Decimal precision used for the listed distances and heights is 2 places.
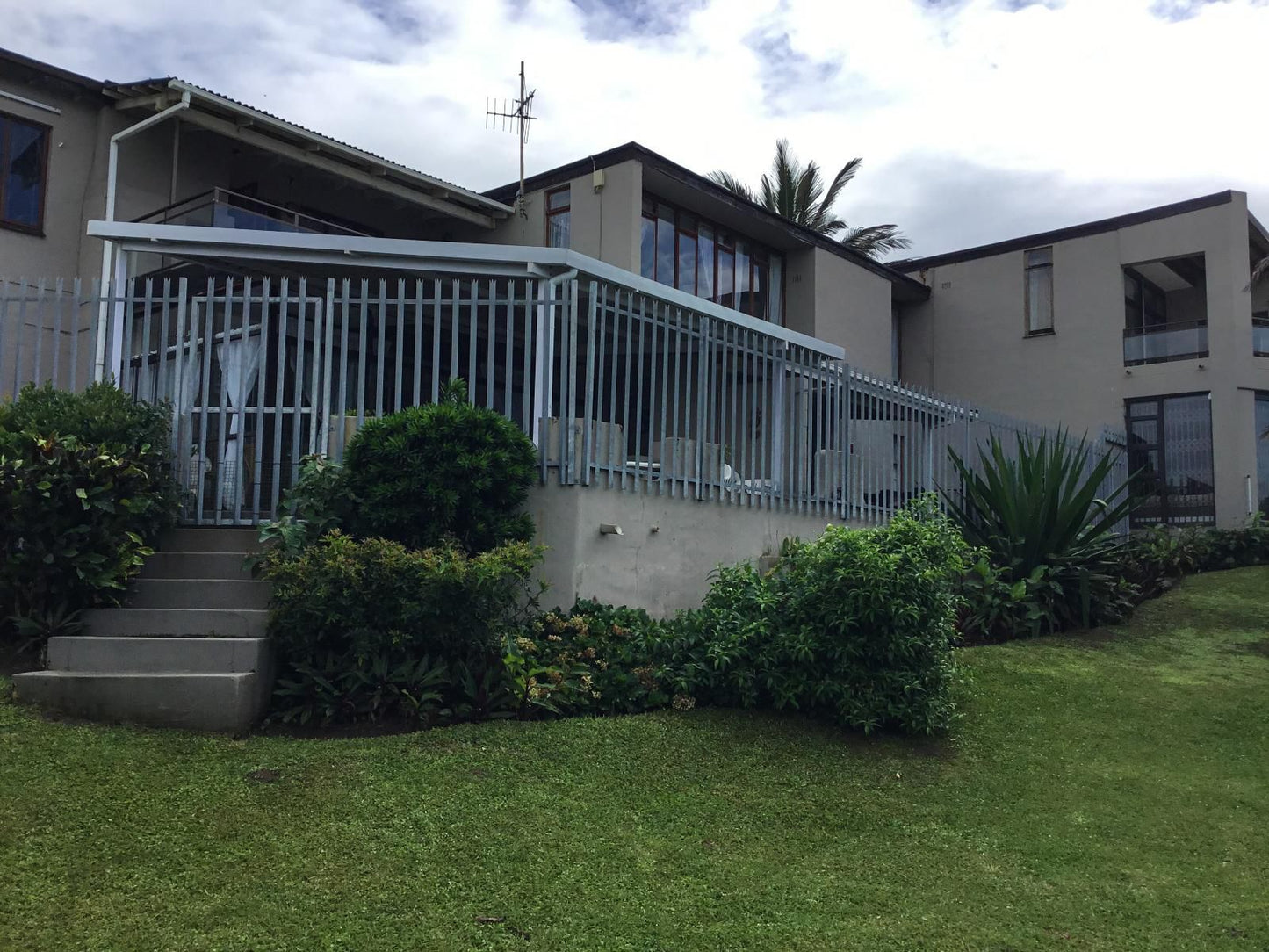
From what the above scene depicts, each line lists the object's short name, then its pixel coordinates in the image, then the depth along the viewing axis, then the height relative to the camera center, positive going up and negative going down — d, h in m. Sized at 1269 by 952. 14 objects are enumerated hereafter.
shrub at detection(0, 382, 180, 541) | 7.08 +0.73
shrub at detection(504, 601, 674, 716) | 6.57 -0.81
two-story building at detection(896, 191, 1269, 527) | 19.41 +3.98
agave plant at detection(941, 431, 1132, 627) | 9.88 +0.09
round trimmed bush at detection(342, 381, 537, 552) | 7.03 +0.39
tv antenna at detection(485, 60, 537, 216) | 17.78 +7.07
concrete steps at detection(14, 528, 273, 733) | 5.99 -0.77
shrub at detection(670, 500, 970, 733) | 6.55 -0.63
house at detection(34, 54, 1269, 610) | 8.12 +2.23
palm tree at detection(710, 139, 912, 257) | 29.27 +9.56
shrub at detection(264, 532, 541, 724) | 6.27 -0.55
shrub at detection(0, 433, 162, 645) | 6.65 +0.05
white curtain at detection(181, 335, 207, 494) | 8.06 +0.86
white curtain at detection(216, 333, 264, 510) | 8.09 +1.06
